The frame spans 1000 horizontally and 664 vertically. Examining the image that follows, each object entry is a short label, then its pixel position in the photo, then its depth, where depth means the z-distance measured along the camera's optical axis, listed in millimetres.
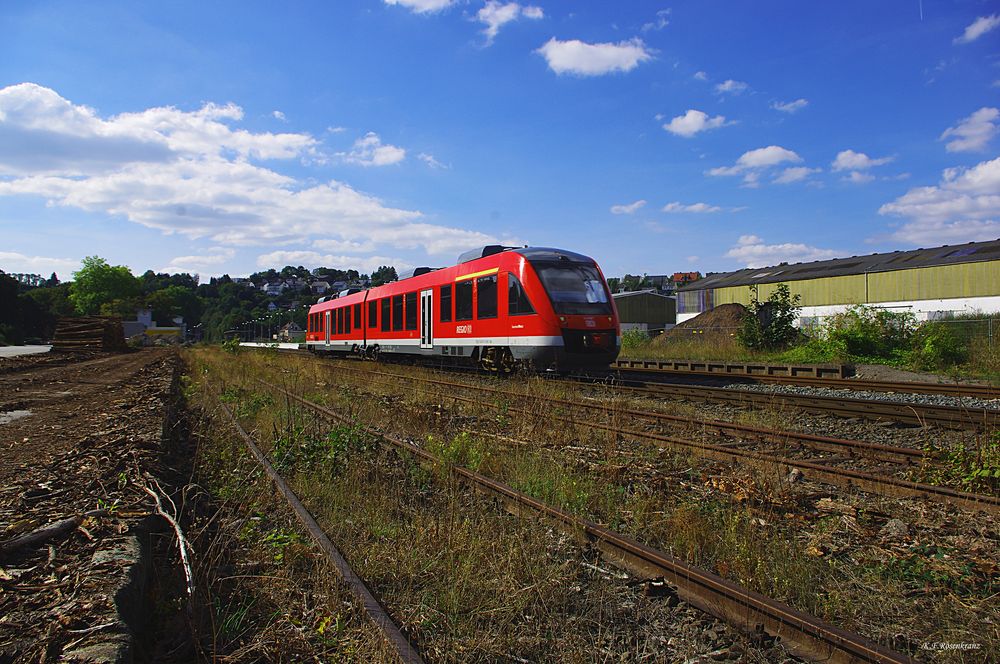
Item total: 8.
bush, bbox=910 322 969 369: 17453
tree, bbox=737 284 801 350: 23234
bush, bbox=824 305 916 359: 19844
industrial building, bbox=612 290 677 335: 61156
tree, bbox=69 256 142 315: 111438
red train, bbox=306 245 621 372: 13320
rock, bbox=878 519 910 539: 4407
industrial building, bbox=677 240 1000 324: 39700
